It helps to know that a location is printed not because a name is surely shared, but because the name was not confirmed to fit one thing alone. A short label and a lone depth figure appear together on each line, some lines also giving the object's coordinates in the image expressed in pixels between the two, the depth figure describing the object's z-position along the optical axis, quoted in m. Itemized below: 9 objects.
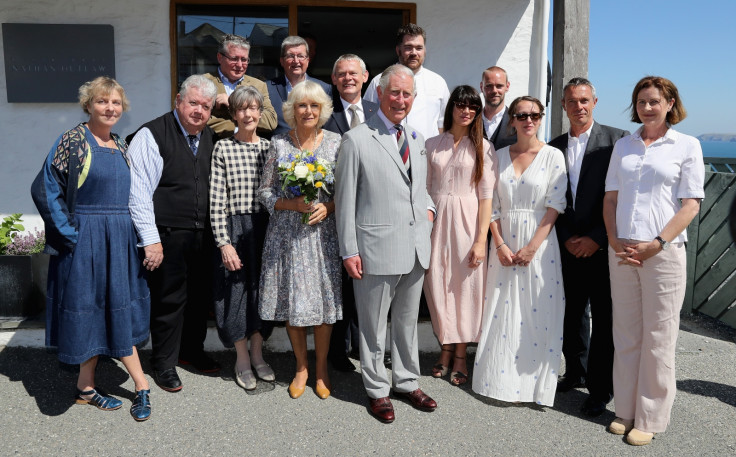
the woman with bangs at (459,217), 4.09
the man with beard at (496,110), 4.56
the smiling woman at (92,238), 3.59
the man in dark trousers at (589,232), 3.96
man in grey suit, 3.71
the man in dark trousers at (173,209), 3.90
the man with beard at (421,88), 4.90
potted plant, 5.16
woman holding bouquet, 3.86
